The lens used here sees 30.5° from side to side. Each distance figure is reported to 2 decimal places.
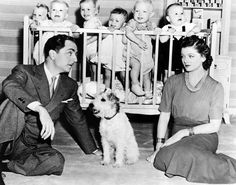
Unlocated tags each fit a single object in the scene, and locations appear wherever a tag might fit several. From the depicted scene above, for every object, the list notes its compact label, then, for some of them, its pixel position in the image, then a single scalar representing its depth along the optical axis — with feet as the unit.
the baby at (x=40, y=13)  15.33
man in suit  9.48
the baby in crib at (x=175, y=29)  14.66
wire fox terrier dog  10.53
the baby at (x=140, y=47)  13.14
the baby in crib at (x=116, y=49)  13.87
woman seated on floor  10.05
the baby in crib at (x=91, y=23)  14.46
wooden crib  12.97
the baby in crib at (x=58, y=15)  14.70
